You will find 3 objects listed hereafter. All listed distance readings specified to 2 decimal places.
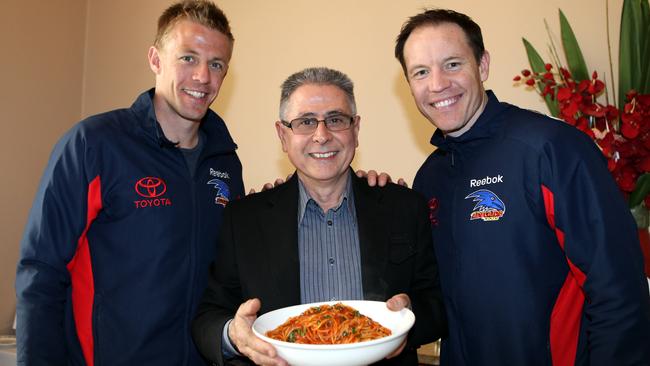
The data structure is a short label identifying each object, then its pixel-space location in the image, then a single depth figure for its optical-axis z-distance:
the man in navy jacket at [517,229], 1.71
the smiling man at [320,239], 1.96
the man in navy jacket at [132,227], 1.94
